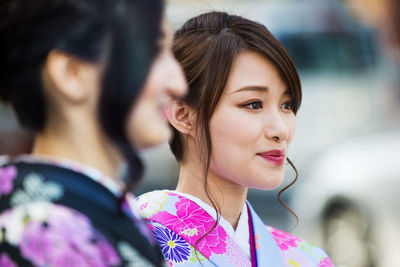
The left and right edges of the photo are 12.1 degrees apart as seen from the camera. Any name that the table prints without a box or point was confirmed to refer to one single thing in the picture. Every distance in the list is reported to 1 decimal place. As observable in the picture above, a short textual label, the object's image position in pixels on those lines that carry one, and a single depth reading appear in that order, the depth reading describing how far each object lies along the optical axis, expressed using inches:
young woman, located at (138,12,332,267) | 95.4
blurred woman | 79.5
